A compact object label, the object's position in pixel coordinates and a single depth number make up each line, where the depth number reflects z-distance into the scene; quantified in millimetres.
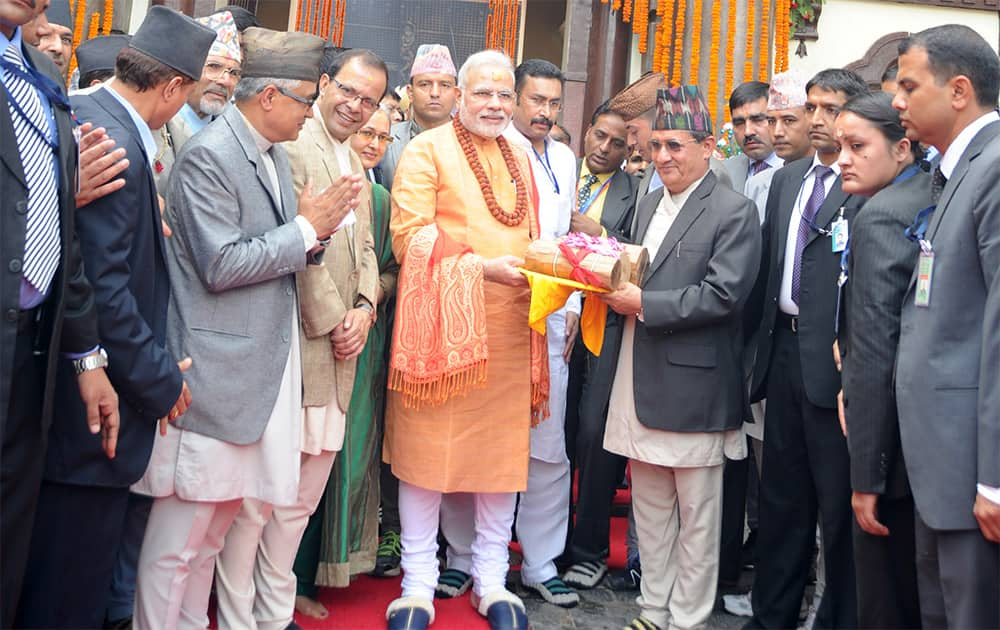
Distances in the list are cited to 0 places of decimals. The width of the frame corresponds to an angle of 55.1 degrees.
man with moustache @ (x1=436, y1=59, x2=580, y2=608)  4016
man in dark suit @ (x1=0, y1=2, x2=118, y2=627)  2154
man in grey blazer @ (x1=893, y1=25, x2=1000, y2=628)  2279
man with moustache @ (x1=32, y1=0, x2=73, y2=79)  3801
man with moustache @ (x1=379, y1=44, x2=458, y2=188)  4508
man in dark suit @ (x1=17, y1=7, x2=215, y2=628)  2414
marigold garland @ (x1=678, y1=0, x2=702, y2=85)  6895
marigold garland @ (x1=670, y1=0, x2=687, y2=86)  6938
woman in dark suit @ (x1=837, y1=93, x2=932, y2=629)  2705
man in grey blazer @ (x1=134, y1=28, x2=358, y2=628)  2822
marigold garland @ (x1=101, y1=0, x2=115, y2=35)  6559
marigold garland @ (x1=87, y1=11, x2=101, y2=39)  6508
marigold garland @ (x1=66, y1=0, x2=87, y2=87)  6449
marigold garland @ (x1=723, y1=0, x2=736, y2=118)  6758
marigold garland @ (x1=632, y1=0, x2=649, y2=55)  7098
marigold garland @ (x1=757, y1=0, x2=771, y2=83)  6867
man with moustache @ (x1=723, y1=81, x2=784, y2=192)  4906
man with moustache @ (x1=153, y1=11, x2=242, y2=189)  3871
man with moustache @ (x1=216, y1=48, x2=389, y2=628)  3199
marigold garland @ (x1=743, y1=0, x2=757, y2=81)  6781
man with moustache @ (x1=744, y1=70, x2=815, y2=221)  4535
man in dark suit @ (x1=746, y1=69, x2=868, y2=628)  3377
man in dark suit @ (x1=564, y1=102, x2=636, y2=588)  4320
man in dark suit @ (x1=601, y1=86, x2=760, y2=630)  3527
